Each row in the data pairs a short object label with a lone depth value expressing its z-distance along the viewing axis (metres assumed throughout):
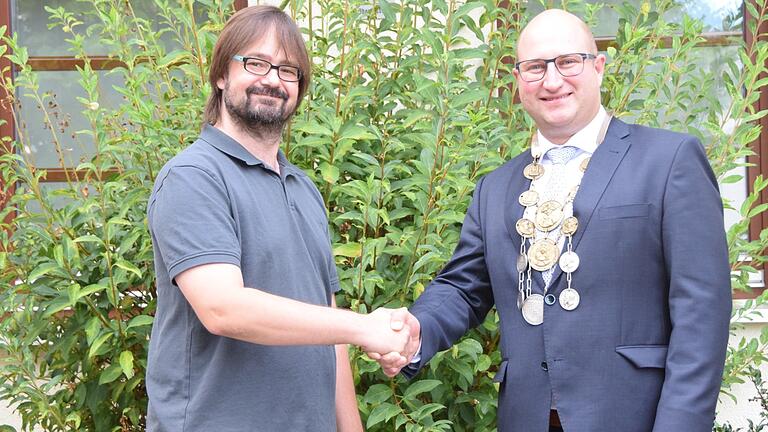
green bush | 2.78
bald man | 2.21
